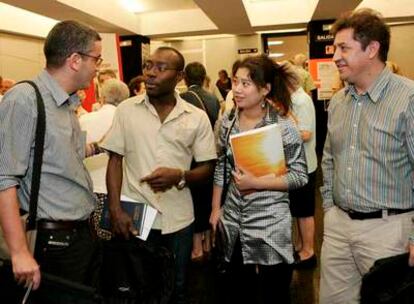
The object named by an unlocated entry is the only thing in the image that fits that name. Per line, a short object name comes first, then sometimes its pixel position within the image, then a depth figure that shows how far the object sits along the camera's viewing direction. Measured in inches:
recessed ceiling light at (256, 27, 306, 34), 393.6
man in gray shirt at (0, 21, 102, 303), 58.1
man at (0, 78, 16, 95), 214.8
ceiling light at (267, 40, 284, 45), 500.6
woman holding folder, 76.5
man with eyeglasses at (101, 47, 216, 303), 82.4
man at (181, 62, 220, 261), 138.5
